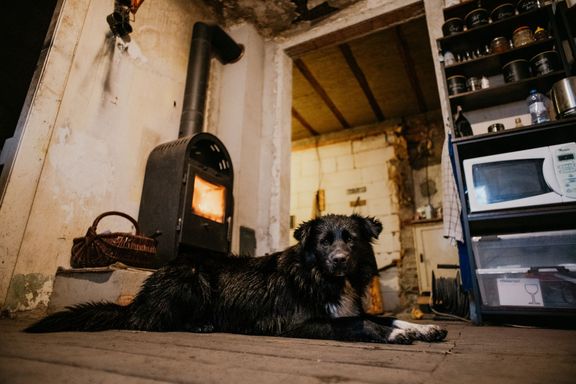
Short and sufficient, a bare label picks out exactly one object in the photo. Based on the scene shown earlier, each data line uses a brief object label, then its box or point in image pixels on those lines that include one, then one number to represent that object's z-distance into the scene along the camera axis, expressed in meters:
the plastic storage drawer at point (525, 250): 2.05
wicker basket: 2.22
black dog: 1.56
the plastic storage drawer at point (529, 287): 1.96
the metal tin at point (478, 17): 2.97
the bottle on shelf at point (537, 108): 2.50
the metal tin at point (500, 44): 2.87
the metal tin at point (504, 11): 2.90
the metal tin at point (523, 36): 2.73
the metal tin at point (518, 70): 2.71
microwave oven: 2.09
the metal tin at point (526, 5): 2.80
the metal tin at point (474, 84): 2.96
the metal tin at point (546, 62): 2.57
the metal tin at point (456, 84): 2.94
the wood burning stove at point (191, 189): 2.83
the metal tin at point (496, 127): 2.63
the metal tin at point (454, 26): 3.10
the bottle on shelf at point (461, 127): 2.85
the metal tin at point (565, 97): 2.23
